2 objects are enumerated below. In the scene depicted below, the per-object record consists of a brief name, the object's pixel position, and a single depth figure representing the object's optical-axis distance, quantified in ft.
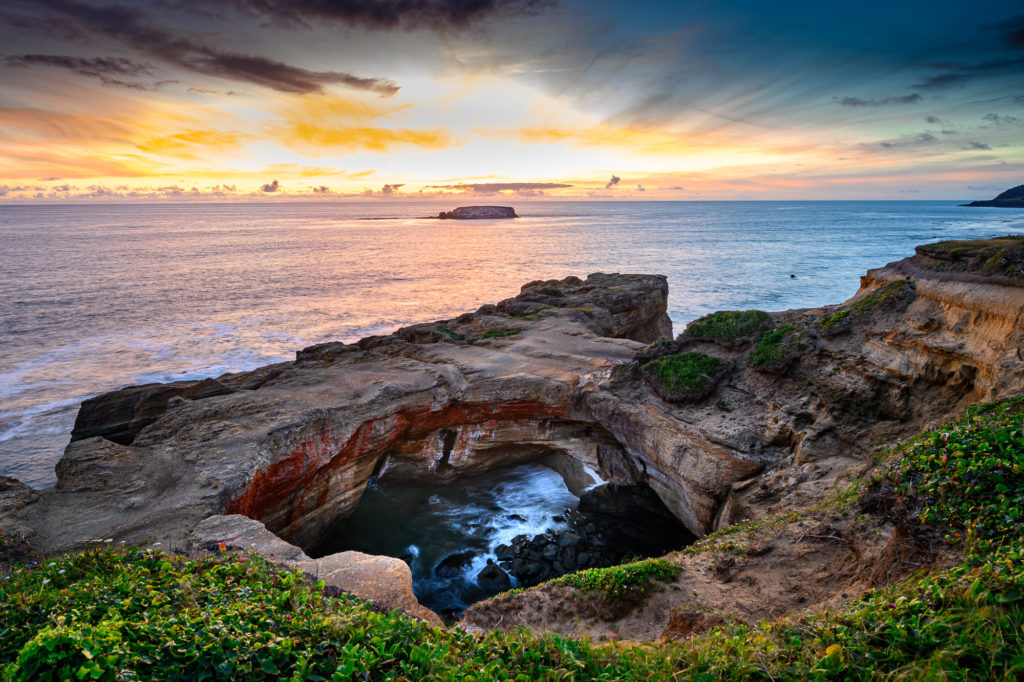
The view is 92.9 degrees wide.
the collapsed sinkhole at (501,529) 53.72
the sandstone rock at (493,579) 52.29
